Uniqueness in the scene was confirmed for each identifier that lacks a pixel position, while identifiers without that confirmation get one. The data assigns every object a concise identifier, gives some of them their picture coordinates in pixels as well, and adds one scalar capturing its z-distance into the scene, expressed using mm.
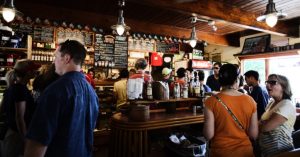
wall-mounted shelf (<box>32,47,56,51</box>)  6087
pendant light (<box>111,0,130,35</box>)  4312
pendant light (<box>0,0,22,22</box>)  3332
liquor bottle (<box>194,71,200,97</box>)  3781
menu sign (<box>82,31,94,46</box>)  6602
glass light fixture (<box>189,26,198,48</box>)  5508
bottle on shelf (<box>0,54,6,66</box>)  5264
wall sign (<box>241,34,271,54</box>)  6798
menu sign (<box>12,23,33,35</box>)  5781
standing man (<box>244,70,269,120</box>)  3929
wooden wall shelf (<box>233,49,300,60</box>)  5967
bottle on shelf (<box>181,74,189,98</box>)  3656
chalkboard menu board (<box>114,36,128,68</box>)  6957
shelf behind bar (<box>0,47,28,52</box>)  5093
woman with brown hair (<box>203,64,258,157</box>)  1889
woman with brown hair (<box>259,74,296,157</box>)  2031
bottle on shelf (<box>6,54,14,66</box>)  5273
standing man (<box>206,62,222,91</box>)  5371
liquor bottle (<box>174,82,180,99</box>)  3564
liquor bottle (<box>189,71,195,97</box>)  3832
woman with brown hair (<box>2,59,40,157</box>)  2273
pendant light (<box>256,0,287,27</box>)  3514
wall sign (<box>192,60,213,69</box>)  7562
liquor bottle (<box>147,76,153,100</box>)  3208
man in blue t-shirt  1371
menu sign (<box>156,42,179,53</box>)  7820
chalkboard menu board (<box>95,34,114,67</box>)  6652
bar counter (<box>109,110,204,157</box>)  2764
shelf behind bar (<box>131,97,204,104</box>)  3113
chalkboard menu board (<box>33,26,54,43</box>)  6059
